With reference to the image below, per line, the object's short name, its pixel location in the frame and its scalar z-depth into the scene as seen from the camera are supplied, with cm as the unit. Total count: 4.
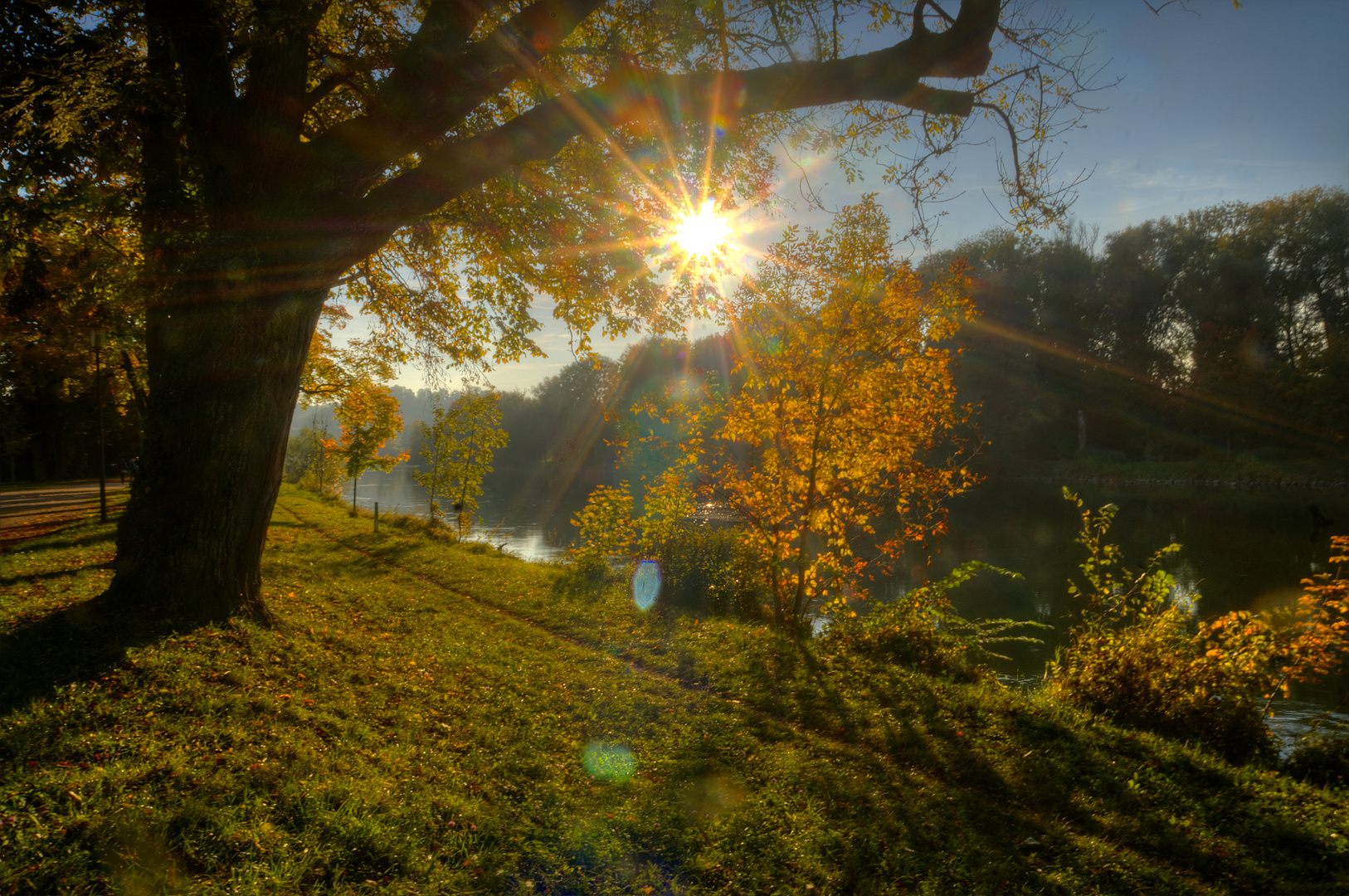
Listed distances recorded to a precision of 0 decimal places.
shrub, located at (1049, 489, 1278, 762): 511
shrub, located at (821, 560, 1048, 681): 697
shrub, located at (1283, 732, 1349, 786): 473
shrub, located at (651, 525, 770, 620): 969
